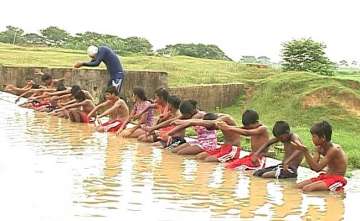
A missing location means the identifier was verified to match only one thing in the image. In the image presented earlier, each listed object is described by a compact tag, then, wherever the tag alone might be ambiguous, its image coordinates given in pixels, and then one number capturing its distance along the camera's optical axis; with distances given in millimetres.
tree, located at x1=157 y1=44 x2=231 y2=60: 50312
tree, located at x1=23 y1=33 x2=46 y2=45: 54688
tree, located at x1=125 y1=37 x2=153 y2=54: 47094
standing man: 16031
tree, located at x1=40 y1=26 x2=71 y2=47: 56438
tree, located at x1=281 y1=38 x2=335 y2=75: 28984
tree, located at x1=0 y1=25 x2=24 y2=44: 55125
